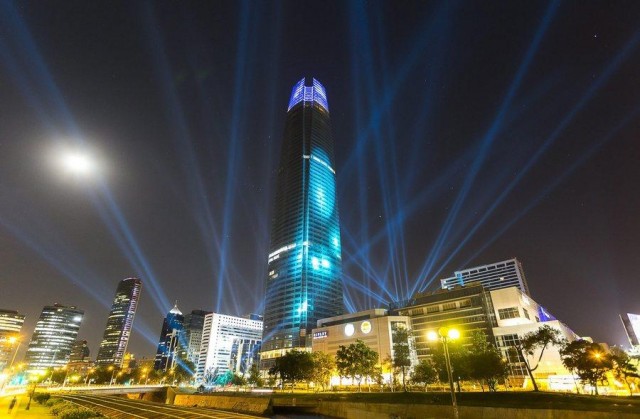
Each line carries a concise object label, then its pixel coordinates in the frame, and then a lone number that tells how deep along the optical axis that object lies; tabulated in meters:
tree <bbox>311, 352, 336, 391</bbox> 91.00
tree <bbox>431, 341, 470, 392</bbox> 64.12
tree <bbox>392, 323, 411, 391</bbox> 86.56
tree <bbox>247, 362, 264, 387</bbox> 135.62
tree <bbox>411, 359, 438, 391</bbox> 76.44
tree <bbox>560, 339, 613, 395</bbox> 56.38
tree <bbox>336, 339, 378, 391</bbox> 83.56
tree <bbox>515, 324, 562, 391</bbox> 60.82
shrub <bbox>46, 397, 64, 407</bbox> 50.86
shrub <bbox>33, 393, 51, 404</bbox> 56.71
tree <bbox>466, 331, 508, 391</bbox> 61.56
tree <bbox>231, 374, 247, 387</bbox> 143.40
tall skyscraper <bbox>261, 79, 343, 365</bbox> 189.12
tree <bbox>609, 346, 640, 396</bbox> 58.68
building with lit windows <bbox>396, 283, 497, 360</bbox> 117.62
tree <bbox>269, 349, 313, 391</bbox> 89.81
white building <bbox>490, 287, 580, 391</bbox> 90.62
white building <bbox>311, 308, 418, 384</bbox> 134.12
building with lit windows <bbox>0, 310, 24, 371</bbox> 41.28
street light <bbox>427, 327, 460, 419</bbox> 21.77
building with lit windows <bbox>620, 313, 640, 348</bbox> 135.38
